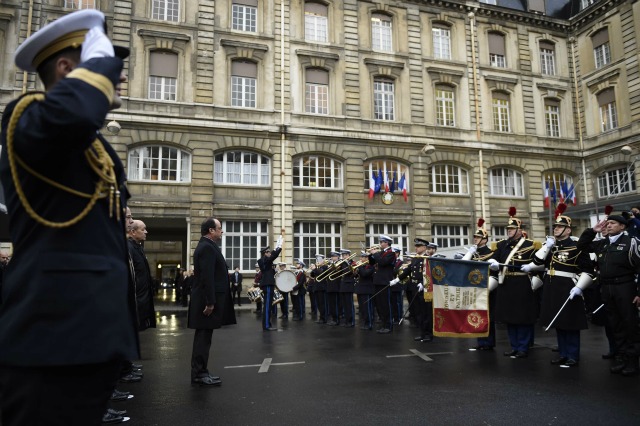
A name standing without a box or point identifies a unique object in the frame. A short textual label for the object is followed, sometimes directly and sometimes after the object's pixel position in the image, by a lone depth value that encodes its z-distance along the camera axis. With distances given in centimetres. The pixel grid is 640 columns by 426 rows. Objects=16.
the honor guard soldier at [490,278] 883
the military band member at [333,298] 1462
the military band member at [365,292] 1295
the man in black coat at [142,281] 639
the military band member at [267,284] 1254
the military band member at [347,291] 1406
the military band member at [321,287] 1551
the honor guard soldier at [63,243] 172
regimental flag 814
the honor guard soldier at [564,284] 714
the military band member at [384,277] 1242
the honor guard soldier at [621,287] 652
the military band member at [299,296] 1697
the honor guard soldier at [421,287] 1016
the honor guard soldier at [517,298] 793
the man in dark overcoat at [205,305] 623
